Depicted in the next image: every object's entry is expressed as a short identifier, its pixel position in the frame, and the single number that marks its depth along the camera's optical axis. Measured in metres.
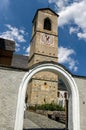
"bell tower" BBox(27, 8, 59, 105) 19.52
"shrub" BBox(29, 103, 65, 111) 16.01
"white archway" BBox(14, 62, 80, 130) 5.33
